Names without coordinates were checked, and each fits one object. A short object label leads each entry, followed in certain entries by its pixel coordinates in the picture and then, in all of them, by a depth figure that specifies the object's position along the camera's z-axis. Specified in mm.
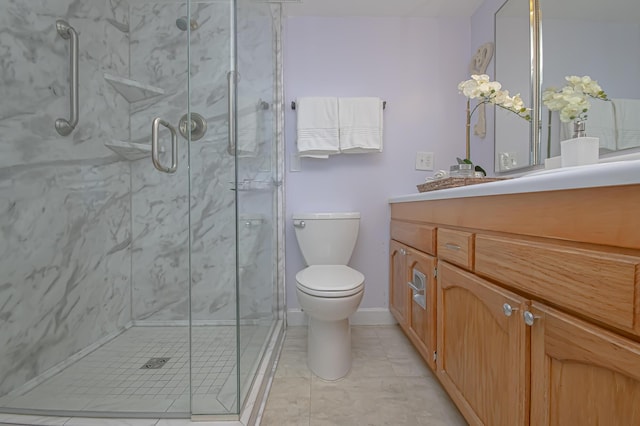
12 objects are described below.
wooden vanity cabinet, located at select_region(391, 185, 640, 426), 434
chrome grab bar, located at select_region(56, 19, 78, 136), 1261
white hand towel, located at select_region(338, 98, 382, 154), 1713
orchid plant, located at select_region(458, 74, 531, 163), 1278
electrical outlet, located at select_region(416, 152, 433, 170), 1853
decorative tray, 1108
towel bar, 1791
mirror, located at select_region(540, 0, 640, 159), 926
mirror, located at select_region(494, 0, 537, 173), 1359
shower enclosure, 979
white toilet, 1180
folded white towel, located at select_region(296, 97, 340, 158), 1715
